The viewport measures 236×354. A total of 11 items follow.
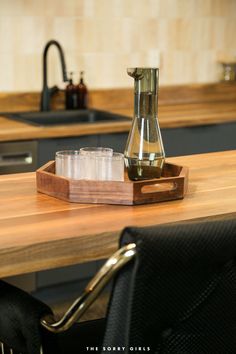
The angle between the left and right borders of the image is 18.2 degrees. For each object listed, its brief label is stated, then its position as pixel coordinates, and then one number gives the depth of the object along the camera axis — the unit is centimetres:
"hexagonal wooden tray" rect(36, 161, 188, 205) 182
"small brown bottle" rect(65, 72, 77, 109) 394
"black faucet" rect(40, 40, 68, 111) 379
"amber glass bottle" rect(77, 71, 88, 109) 397
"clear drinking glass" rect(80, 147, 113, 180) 189
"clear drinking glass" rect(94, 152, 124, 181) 189
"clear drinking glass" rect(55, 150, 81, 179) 192
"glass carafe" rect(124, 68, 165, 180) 187
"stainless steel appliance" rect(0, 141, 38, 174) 327
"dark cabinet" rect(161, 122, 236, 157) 375
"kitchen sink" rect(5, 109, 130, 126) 384
